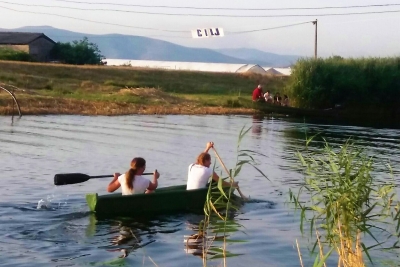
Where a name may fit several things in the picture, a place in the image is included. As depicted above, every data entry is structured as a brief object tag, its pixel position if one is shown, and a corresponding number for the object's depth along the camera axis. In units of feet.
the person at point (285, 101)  163.32
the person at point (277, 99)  161.56
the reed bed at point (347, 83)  171.01
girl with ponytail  48.21
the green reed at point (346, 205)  28.96
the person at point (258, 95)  151.12
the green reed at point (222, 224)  28.95
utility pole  208.59
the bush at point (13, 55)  213.05
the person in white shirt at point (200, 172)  50.47
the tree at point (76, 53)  241.96
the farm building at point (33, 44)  237.86
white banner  248.93
